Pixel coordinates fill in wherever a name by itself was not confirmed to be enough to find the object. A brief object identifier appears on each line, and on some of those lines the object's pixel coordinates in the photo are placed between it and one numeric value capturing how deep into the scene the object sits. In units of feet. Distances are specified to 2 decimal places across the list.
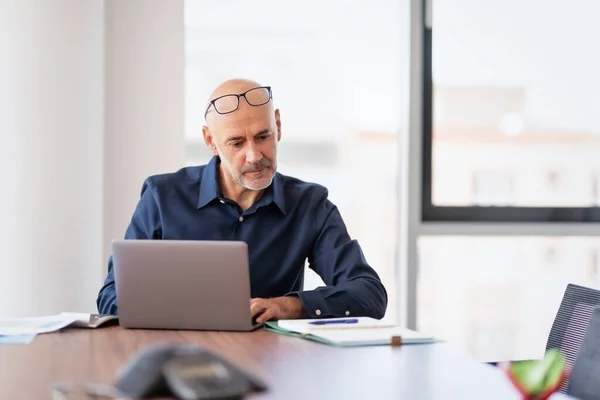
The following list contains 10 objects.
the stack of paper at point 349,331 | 7.06
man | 8.71
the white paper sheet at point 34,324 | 7.36
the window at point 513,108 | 11.95
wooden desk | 6.00
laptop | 7.30
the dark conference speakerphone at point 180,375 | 5.33
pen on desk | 7.50
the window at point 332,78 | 11.60
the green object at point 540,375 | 5.54
